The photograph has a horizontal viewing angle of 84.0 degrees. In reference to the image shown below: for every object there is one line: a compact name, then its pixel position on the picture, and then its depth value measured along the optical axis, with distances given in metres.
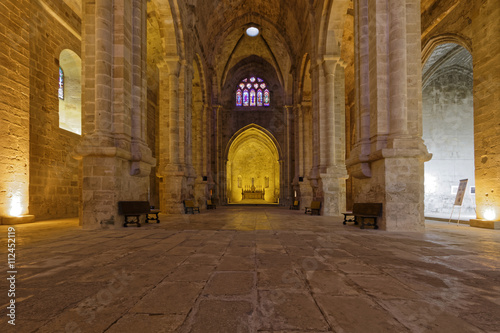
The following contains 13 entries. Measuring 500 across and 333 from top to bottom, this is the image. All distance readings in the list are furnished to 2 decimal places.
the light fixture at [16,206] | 9.66
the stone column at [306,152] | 17.05
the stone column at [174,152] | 12.49
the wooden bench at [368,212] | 7.00
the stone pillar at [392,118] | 6.77
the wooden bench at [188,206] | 12.43
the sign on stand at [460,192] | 8.85
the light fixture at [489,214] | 8.44
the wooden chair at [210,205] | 18.29
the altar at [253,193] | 38.09
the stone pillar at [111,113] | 7.19
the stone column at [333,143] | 12.23
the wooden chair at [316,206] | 12.06
